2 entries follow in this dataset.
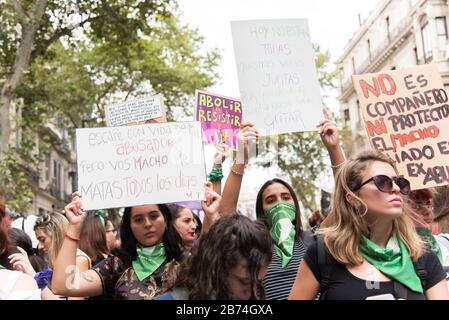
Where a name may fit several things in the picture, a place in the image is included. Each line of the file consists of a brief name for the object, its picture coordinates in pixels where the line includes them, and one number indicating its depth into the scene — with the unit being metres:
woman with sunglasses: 2.59
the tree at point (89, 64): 13.74
